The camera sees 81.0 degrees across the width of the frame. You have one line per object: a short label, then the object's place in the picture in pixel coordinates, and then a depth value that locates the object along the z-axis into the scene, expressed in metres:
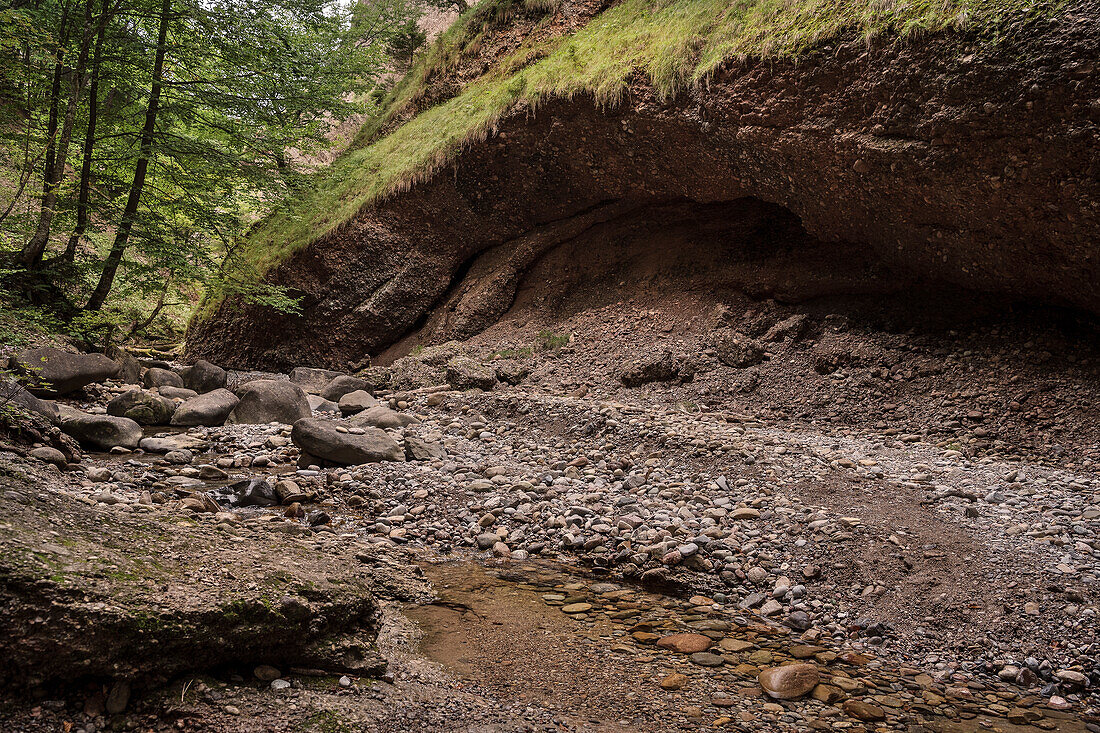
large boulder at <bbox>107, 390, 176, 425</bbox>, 8.50
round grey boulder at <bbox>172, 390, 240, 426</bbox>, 8.85
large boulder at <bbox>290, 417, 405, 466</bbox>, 7.05
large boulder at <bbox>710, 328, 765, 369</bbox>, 9.03
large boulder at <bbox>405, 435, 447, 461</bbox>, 7.21
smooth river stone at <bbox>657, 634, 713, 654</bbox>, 3.65
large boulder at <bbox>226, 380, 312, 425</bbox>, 9.12
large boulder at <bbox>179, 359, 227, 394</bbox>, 11.61
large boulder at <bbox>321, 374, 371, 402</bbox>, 11.14
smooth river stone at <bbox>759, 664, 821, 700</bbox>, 3.19
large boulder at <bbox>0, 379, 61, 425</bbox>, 6.25
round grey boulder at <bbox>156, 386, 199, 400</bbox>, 10.51
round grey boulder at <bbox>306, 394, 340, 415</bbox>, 10.33
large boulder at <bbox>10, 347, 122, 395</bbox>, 8.57
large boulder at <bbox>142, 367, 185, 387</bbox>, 11.09
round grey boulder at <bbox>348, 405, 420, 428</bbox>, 8.69
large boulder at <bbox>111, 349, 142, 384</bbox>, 10.68
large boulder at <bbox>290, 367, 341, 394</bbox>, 12.44
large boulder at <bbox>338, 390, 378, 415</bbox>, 9.66
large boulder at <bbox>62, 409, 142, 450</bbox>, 7.16
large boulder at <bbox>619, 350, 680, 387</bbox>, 9.37
